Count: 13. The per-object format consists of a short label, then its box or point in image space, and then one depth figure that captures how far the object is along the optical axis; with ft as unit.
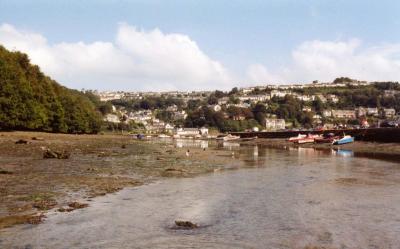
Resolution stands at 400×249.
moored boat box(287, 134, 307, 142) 388.12
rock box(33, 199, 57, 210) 57.53
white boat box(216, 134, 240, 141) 547.74
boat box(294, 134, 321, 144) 374.84
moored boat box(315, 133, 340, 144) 353.45
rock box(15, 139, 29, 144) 183.67
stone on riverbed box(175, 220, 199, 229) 52.44
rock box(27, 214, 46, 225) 49.50
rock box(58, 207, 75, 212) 56.70
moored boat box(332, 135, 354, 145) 323.61
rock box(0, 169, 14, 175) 85.79
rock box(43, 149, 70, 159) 128.34
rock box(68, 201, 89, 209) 59.67
